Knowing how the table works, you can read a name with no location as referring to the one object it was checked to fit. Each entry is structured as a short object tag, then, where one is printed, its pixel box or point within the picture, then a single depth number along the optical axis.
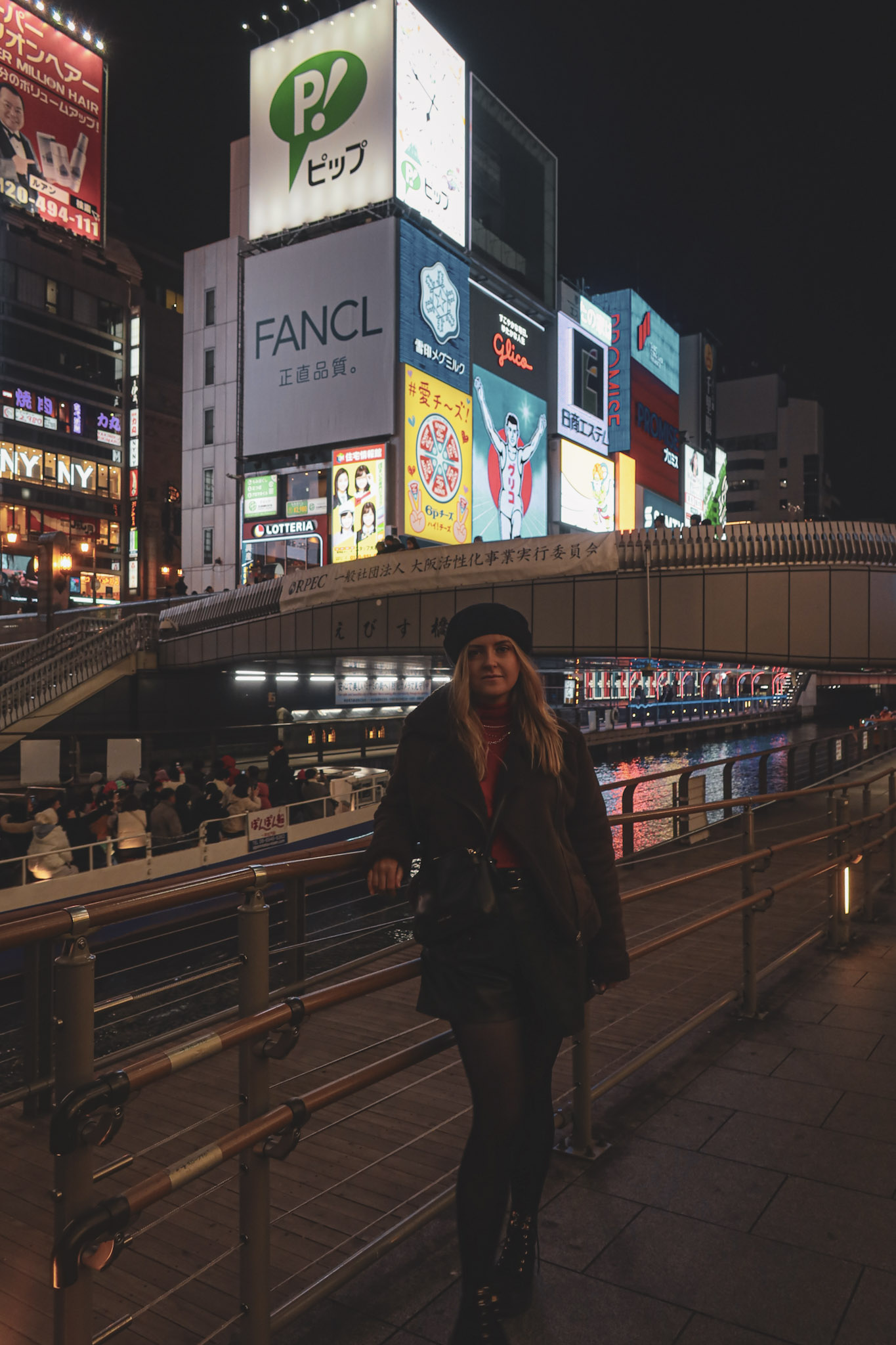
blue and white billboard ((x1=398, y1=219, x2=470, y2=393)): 43.78
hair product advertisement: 47.66
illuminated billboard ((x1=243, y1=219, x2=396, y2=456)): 43.59
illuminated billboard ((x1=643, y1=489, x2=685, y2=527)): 71.56
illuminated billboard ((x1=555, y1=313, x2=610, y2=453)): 59.41
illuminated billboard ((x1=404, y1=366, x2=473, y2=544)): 43.56
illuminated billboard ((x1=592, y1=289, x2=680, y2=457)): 66.62
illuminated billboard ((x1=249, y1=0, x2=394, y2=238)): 45.00
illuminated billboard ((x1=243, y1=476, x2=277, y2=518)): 46.94
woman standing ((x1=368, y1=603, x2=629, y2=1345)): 2.54
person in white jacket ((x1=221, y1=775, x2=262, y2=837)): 13.99
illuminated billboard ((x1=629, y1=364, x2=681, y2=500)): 68.69
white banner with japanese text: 21.61
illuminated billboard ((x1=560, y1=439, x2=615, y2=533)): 58.94
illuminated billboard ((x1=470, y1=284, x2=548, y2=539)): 50.03
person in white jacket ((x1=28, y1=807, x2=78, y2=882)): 11.27
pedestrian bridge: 18.80
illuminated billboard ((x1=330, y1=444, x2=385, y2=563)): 42.88
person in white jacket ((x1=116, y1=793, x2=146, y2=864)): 12.04
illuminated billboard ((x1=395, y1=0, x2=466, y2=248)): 45.00
